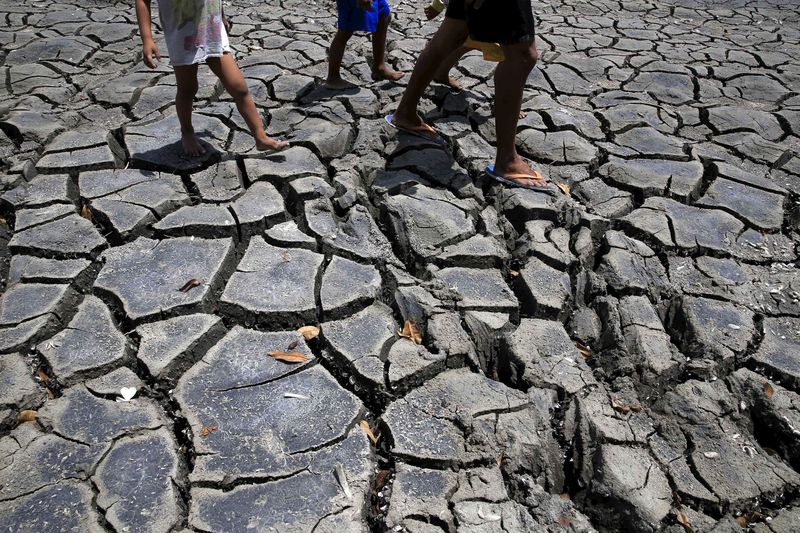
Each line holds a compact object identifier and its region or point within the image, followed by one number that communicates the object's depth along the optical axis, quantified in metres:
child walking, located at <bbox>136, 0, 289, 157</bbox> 2.71
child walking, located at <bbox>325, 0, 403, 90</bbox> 3.71
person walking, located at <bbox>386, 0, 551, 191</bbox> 2.59
